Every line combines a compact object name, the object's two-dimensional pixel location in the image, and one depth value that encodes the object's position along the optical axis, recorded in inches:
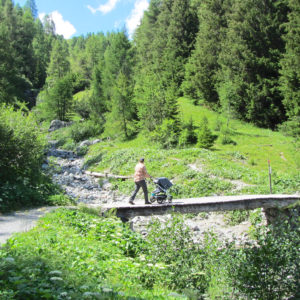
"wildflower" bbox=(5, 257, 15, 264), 213.8
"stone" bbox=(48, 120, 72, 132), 2069.4
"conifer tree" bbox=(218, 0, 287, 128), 1448.1
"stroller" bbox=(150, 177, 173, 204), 540.4
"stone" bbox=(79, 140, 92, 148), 1644.7
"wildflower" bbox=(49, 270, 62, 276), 209.0
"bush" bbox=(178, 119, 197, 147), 1237.1
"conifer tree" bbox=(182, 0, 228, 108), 1775.3
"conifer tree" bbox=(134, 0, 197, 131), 1467.8
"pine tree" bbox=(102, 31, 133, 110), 2468.0
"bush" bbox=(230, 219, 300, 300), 264.5
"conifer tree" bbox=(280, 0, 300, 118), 1248.8
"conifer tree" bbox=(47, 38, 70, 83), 2955.2
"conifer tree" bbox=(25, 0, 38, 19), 5024.6
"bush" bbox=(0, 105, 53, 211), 514.5
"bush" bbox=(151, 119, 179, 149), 1240.8
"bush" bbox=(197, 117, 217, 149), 1160.8
